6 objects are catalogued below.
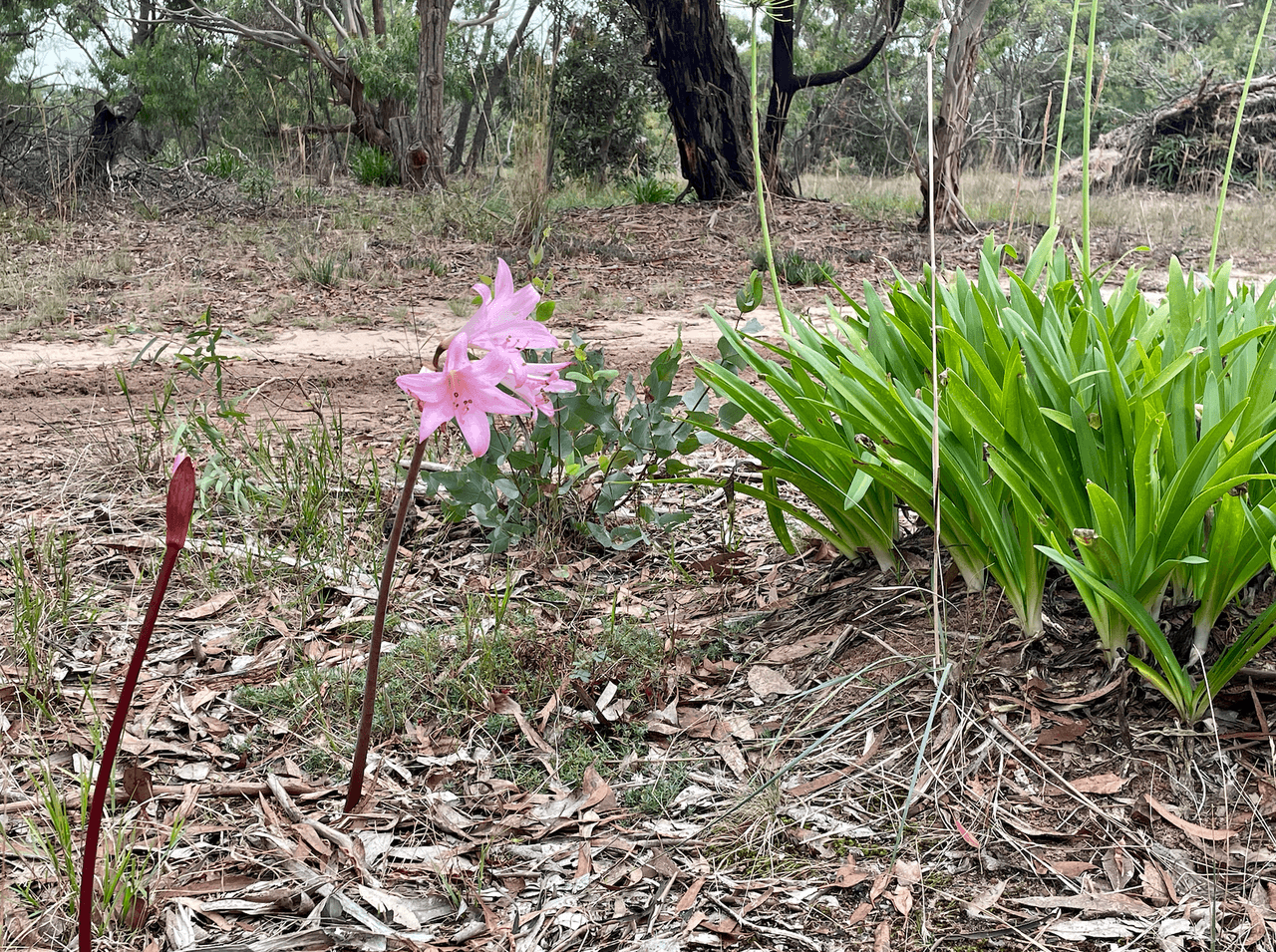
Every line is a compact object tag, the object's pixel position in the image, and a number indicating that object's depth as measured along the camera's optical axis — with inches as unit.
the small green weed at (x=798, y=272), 263.1
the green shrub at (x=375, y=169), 420.8
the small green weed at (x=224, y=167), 368.8
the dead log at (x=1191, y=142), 541.0
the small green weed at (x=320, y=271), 251.1
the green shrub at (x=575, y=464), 102.1
